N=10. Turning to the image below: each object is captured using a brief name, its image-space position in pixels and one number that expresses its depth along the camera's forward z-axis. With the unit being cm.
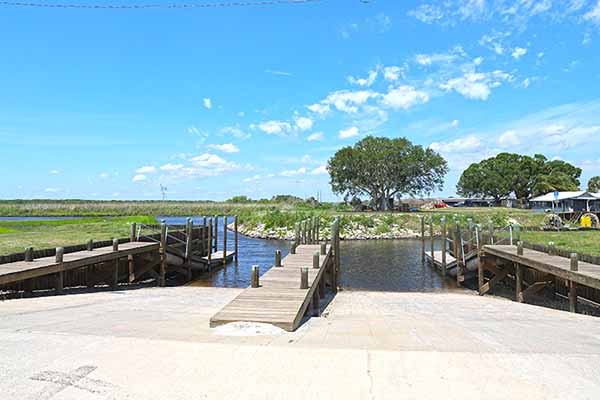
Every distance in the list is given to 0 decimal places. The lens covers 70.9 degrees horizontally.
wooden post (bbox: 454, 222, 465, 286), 2072
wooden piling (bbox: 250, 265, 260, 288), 1064
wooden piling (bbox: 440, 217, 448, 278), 2288
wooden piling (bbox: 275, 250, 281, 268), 1388
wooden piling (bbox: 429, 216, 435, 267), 2546
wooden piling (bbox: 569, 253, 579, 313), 1150
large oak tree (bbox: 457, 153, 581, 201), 7988
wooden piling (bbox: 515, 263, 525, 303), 1509
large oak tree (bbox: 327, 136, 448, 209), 6228
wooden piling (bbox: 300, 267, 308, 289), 1049
